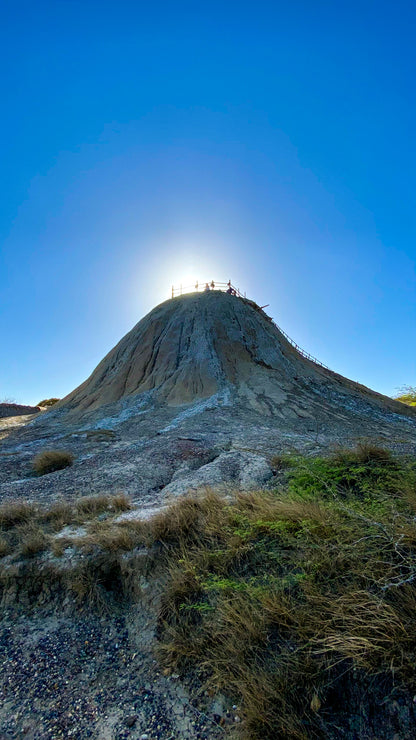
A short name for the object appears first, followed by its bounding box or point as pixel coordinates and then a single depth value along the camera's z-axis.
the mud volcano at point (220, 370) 17.14
